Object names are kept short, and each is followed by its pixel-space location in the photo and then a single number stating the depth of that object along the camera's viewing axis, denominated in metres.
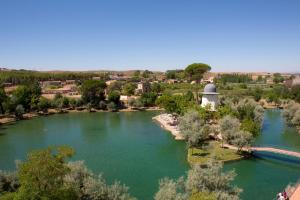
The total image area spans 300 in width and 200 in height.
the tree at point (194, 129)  32.41
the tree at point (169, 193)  16.36
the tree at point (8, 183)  19.89
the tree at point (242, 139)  31.16
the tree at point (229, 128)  32.94
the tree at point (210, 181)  18.64
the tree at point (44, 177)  14.10
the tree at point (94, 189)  17.27
